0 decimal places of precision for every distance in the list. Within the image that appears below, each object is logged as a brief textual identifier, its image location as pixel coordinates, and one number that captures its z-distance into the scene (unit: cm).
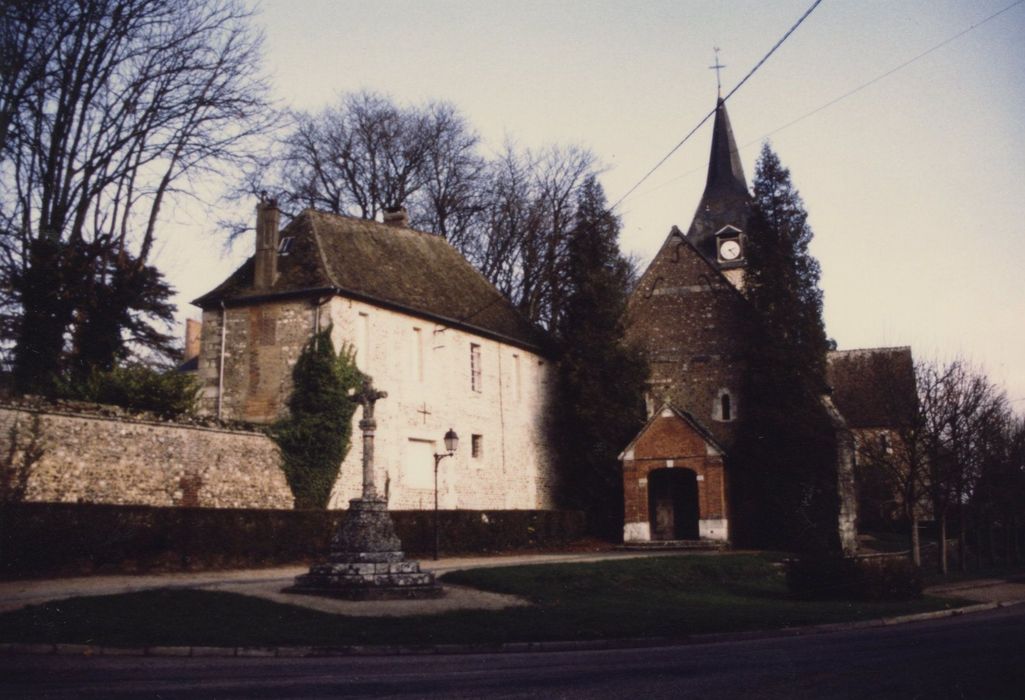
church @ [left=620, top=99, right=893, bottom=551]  3128
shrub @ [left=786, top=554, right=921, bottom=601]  1769
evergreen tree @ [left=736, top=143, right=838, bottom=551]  3095
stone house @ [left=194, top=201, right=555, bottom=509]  2730
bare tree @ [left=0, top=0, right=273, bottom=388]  2184
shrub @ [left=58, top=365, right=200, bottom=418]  2192
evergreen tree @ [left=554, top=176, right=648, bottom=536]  3412
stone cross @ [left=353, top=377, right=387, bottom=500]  1628
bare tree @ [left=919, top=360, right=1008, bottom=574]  2842
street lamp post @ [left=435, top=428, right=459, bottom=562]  2511
